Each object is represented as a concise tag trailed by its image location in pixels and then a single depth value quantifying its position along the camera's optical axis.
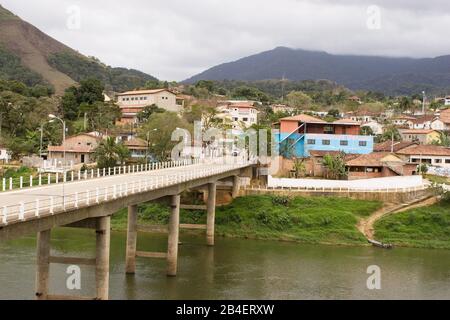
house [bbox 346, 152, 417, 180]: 81.06
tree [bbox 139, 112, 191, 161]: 89.94
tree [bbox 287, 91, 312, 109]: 184.38
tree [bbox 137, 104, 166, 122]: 129.77
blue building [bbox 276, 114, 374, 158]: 93.19
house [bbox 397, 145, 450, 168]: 91.62
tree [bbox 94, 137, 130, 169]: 83.25
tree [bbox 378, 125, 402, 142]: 116.56
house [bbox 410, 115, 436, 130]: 140.00
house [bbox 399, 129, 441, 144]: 120.31
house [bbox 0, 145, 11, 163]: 101.88
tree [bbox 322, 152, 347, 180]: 82.00
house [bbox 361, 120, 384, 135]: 131.64
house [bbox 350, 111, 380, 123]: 153.93
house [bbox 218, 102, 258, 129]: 138.75
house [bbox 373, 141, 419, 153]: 94.97
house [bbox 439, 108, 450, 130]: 138.50
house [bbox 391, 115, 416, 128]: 145.88
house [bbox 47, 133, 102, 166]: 96.44
